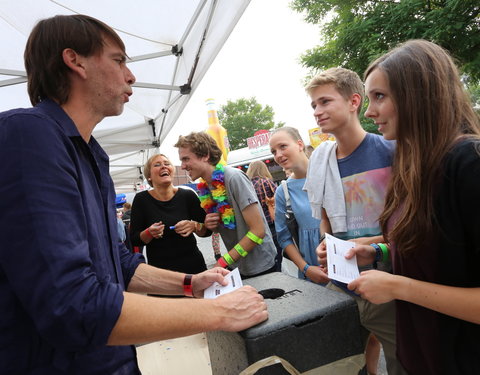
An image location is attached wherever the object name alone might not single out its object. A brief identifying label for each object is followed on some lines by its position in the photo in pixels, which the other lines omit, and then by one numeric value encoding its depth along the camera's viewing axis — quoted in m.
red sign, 14.73
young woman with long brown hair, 0.85
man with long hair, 0.66
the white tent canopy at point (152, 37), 2.87
